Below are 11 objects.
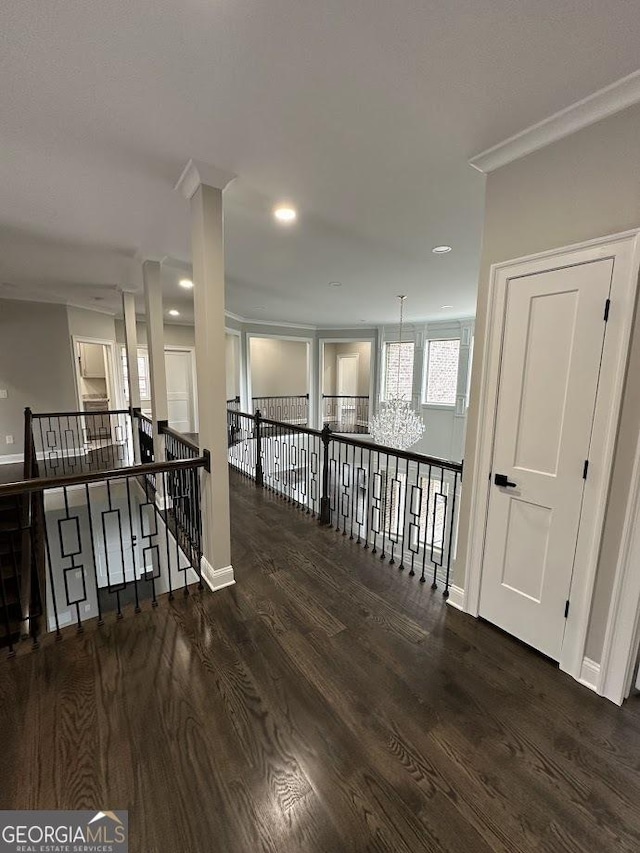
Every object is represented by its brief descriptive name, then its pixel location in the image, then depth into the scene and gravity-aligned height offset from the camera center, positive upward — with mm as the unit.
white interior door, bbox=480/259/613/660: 1744 -333
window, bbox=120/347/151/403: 8388 +39
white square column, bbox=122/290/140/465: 5277 +440
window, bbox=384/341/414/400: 8609 +197
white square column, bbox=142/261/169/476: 3855 +432
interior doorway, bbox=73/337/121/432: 8680 -161
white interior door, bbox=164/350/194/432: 8578 -339
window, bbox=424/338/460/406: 7883 +150
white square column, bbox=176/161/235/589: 2217 +150
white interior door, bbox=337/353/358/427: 12097 +39
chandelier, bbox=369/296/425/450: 6176 -871
